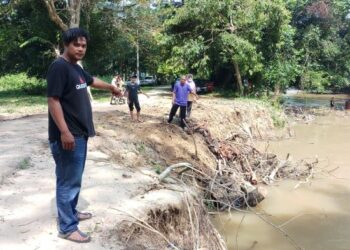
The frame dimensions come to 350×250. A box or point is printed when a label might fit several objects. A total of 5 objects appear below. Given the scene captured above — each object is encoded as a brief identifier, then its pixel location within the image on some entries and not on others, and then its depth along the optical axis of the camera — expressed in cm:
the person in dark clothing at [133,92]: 1341
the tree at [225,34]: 2231
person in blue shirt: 1356
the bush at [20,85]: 2794
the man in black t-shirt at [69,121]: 424
